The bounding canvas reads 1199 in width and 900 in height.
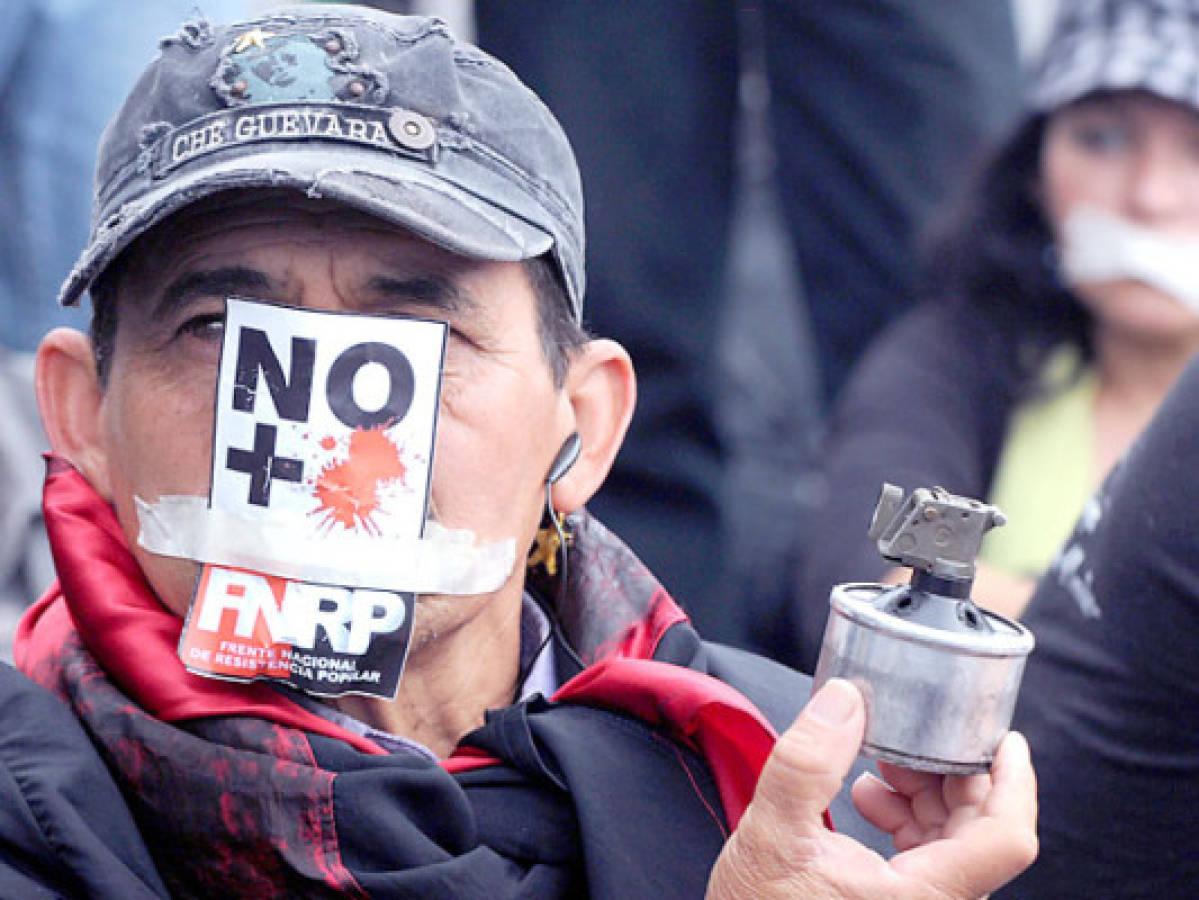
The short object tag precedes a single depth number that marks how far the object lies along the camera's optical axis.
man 3.33
